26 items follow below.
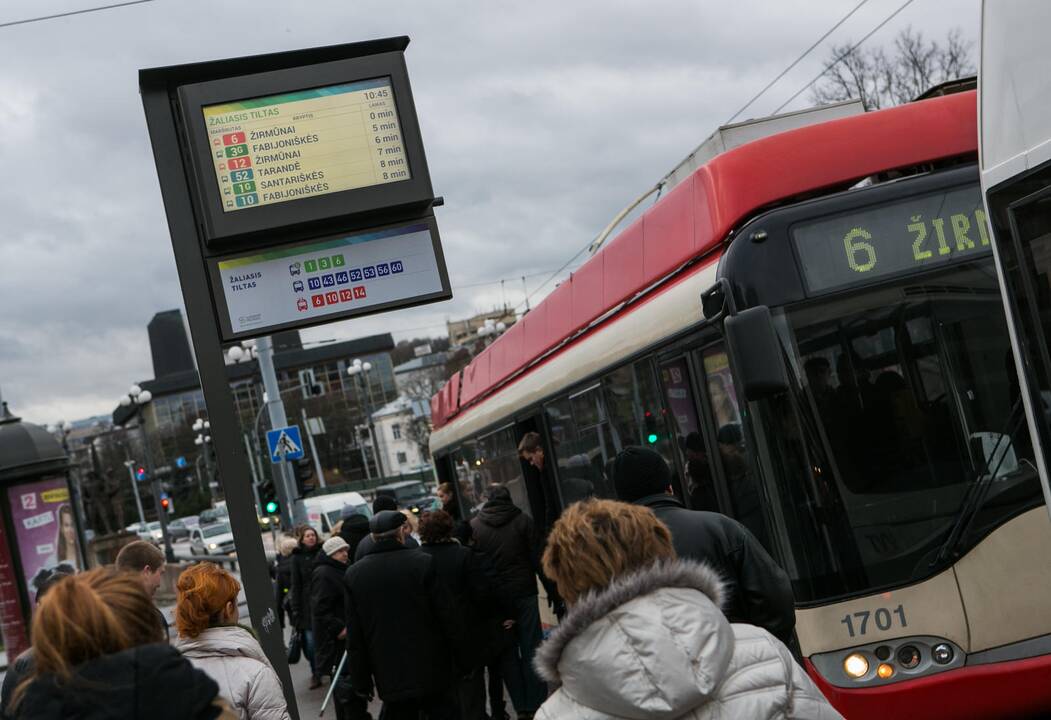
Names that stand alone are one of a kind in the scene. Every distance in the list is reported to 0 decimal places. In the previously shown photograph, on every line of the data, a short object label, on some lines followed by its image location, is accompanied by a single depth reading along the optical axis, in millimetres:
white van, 40875
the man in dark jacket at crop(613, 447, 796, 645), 4094
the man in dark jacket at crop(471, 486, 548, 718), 8648
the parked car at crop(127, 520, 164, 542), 72312
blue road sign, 21188
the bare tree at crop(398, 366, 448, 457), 84619
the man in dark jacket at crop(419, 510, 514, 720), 7242
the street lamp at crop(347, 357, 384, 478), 43031
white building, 109688
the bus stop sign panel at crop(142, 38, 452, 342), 6074
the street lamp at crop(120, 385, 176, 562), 37469
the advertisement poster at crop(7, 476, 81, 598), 15531
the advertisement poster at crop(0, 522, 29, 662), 15266
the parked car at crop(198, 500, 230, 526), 75375
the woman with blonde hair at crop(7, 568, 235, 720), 2428
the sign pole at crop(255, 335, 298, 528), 22159
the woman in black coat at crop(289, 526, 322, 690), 12094
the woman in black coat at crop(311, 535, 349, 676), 9305
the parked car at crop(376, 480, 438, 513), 44725
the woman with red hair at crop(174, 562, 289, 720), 4004
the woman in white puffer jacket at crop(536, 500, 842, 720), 2486
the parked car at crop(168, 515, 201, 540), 81750
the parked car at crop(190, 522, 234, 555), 51500
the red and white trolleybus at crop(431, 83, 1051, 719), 5254
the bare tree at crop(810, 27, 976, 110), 32594
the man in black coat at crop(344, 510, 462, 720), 6734
